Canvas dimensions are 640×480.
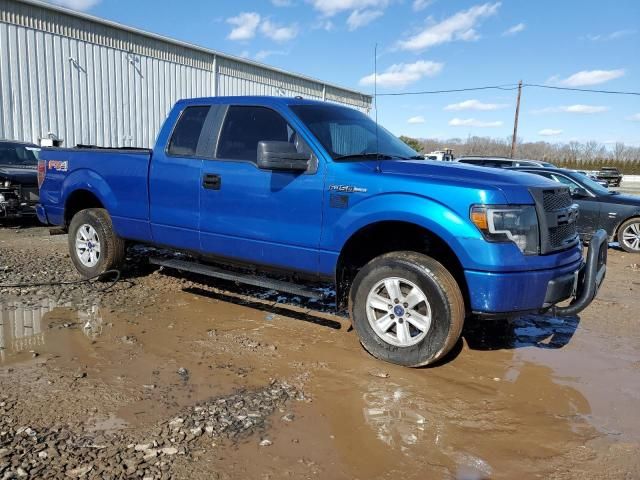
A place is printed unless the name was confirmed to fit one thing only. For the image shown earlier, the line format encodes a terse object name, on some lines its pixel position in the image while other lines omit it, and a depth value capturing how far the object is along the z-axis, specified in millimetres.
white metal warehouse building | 15258
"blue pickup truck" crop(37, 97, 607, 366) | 3648
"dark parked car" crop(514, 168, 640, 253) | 9828
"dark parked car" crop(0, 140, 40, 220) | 10117
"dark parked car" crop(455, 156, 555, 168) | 13039
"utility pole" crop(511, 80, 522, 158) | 38125
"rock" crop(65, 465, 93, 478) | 2455
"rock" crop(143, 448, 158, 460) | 2621
